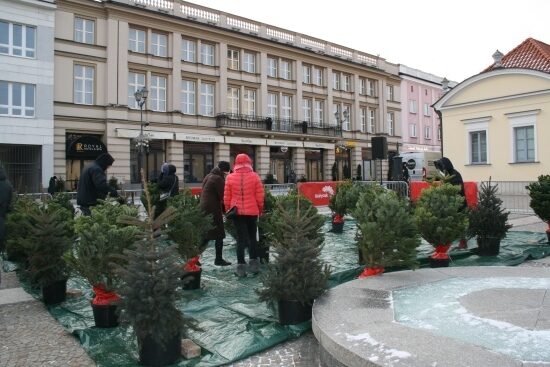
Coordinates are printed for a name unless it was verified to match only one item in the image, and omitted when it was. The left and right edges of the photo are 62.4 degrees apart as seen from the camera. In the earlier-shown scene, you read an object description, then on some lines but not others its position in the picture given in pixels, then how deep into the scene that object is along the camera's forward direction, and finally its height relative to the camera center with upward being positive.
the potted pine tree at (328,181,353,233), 12.12 -0.38
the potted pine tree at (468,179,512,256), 8.54 -0.61
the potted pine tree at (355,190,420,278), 5.85 -0.61
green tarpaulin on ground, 4.10 -1.40
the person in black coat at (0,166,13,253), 6.29 -0.04
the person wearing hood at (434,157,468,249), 9.01 +0.39
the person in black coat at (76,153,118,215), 7.74 +0.17
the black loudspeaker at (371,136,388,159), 17.85 +1.79
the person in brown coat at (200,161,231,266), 7.71 -0.14
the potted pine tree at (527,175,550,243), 10.10 -0.14
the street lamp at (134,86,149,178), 23.61 +4.14
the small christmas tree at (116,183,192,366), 3.68 -0.87
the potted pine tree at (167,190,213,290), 6.21 -0.56
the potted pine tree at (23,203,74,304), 5.70 -0.79
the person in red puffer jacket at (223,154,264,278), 7.11 -0.13
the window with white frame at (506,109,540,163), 19.72 +2.50
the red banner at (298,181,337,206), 19.89 +0.07
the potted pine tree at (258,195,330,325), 4.65 -0.88
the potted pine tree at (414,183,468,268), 7.19 -0.47
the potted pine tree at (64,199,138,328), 4.59 -0.64
